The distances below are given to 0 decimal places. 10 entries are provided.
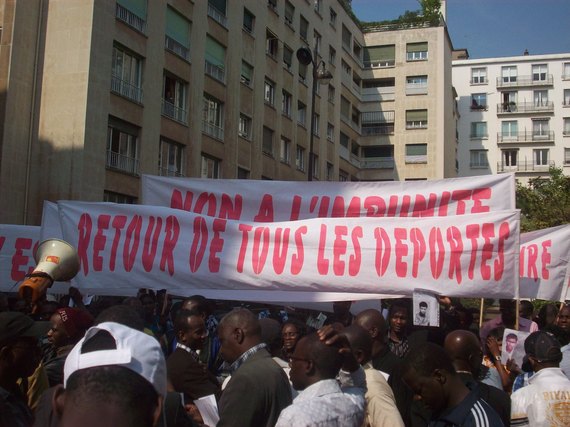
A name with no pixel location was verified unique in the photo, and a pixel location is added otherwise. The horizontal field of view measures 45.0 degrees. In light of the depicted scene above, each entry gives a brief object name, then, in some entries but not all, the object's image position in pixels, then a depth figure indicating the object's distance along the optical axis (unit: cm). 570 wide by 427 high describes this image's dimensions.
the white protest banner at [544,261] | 793
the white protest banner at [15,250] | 905
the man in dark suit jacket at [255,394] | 333
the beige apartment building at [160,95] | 1958
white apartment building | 6306
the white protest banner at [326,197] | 665
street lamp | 1619
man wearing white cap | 150
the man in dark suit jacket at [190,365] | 420
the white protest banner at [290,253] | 610
